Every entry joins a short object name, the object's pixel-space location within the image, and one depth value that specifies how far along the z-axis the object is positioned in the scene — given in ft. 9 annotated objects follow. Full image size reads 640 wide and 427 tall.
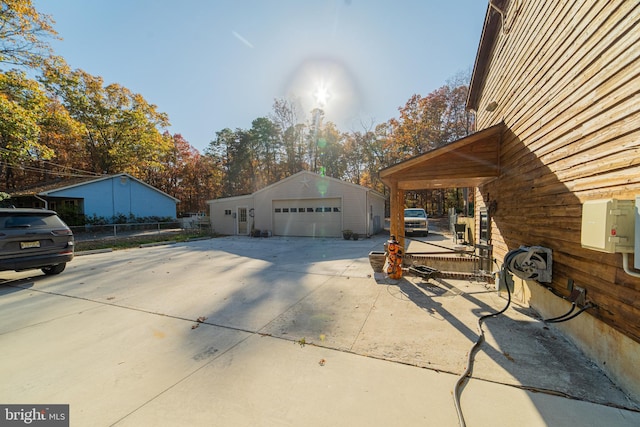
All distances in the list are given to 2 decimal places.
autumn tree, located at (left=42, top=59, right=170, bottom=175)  71.31
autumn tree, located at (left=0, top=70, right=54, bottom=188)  30.78
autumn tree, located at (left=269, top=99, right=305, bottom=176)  97.14
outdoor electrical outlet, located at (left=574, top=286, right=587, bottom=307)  8.68
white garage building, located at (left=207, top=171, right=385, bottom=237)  46.55
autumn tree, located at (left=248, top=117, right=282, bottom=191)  102.27
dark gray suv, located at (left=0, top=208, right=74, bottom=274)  15.85
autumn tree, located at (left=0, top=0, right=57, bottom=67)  34.86
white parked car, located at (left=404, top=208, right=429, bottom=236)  45.37
